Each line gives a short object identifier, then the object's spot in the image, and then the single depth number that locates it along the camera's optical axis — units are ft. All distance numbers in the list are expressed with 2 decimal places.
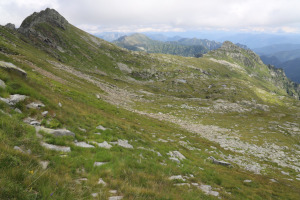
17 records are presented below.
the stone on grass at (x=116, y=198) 19.57
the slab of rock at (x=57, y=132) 31.81
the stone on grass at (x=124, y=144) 45.07
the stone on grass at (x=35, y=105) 37.98
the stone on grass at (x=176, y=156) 49.72
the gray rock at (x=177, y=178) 33.50
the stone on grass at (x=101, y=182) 22.17
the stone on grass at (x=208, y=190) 33.85
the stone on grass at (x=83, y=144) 33.84
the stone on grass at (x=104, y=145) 37.78
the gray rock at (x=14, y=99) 33.55
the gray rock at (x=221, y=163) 63.87
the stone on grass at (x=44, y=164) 20.35
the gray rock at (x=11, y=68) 46.52
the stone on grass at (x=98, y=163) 26.86
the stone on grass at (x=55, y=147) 27.02
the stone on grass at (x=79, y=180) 20.52
